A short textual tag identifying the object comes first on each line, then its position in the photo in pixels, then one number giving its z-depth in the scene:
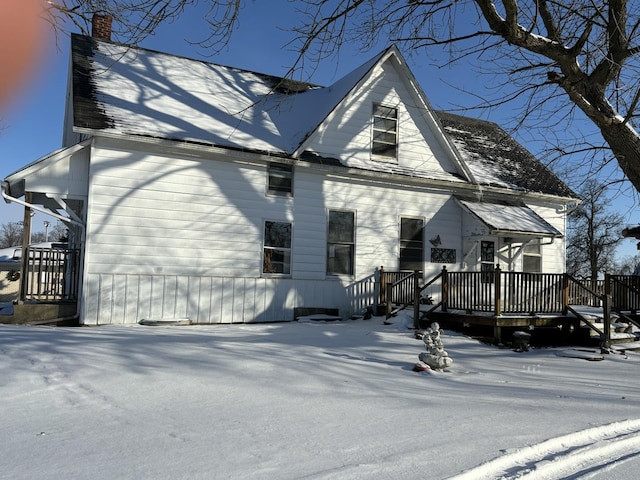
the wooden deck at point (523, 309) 11.49
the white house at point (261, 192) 11.93
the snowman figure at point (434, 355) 7.75
